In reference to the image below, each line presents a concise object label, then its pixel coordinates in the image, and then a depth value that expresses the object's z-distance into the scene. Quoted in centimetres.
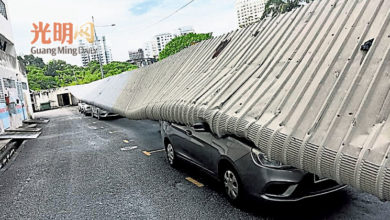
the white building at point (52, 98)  5688
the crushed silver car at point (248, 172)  438
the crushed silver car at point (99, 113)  2191
